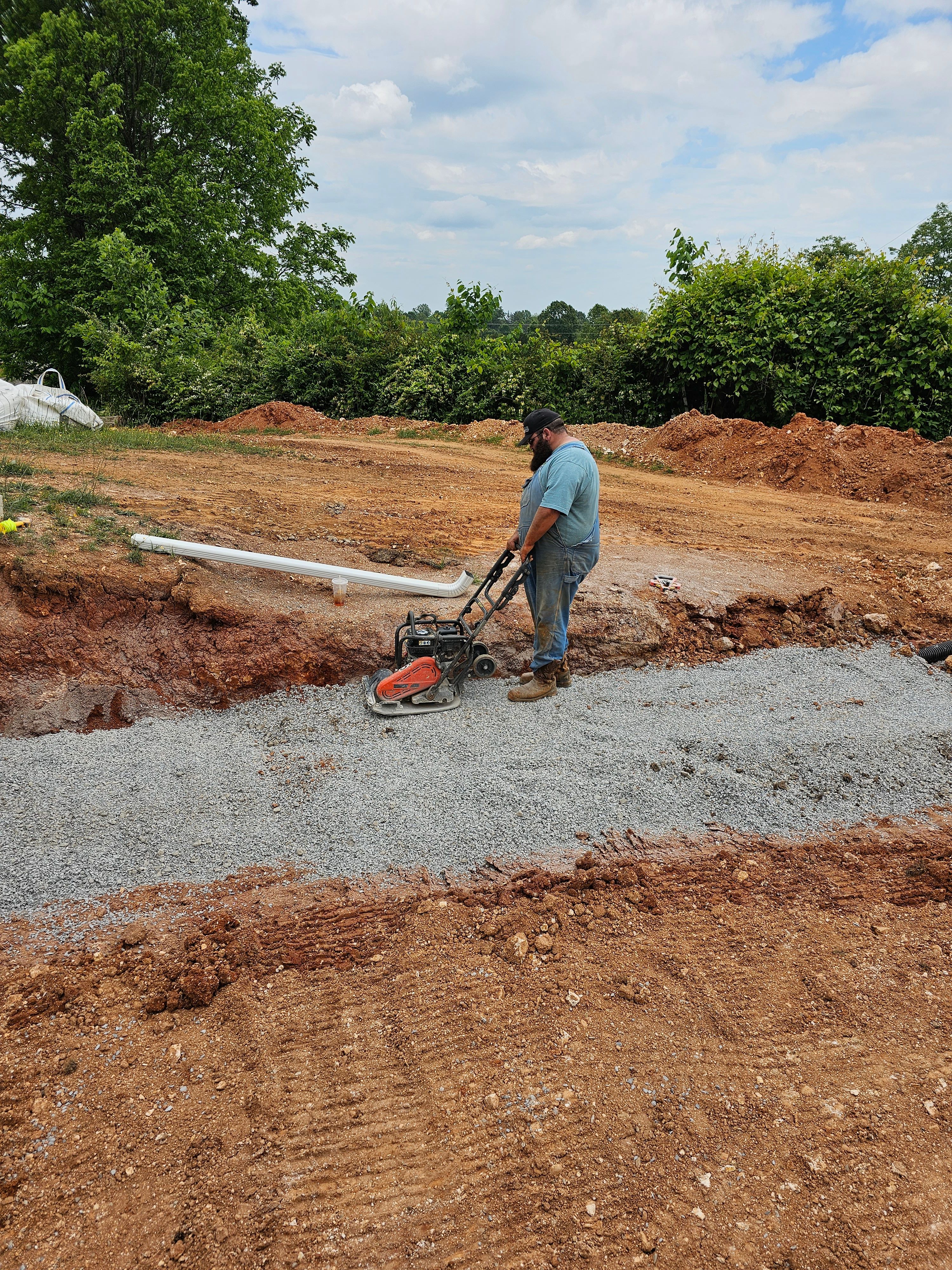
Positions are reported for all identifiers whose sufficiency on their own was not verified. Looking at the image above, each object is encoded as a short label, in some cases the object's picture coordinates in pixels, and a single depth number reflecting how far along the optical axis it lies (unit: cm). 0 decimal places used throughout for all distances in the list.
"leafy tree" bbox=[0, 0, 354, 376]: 1955
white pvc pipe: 578
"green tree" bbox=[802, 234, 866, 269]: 1381
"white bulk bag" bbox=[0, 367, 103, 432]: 1128
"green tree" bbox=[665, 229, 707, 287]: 1470
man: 487
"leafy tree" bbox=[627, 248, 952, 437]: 1256
